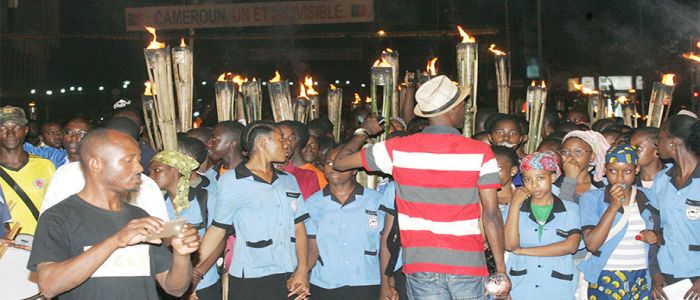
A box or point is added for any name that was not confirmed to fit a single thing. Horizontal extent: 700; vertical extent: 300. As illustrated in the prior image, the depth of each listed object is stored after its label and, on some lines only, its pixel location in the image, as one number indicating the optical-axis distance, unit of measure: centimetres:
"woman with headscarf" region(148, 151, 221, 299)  625
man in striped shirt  511
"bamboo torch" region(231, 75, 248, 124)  1059
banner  2586
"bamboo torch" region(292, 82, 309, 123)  1181
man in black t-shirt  361
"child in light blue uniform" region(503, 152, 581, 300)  602
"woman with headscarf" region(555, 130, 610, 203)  685
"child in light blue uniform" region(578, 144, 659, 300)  614
